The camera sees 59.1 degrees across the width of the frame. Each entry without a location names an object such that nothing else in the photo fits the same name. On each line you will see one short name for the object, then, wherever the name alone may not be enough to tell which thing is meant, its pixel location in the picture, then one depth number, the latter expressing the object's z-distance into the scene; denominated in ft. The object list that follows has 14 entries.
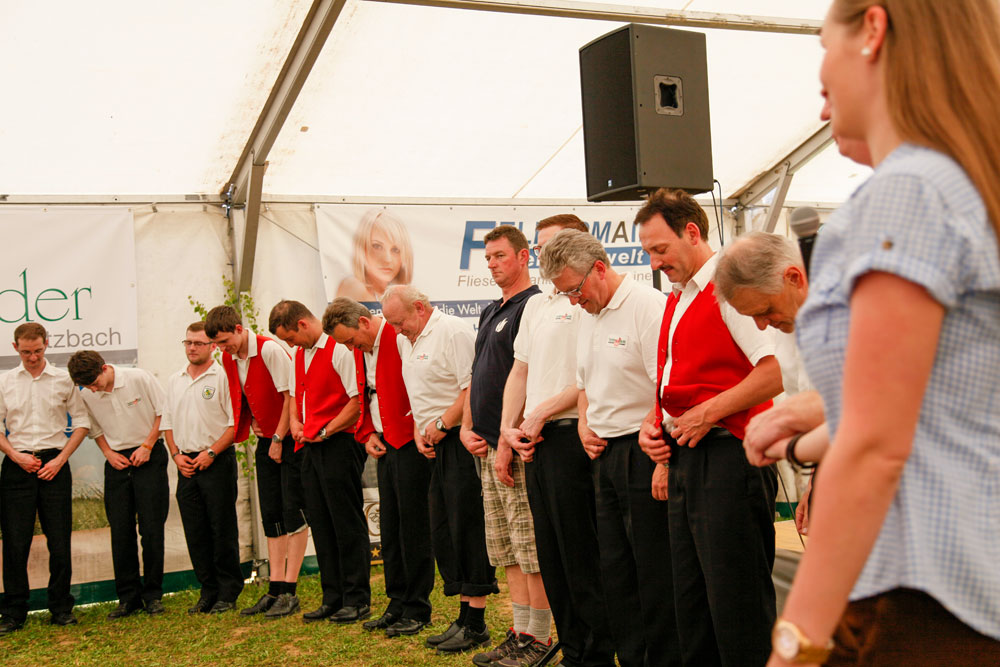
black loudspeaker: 11.67
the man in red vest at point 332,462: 16.94
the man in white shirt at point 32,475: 18.29
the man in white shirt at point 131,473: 19.08
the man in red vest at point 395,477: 15.51
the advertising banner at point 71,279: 19.20
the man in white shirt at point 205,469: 19.03
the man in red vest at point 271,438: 18.06
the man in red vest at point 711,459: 8.14
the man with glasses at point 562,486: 11.43
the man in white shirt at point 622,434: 9.77
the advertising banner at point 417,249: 21.20
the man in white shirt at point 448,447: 14.08
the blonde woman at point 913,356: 2.65
